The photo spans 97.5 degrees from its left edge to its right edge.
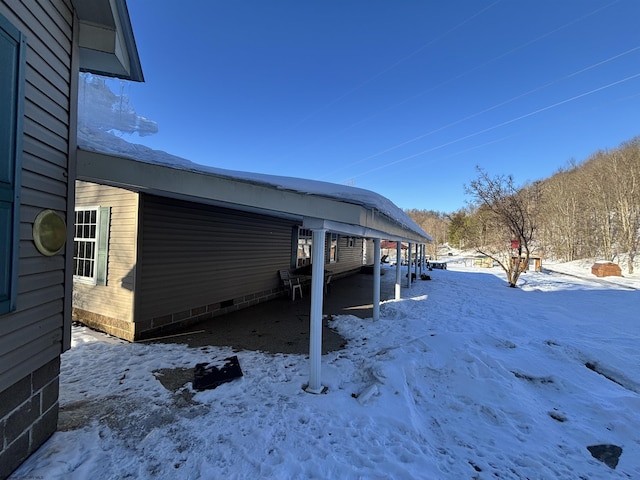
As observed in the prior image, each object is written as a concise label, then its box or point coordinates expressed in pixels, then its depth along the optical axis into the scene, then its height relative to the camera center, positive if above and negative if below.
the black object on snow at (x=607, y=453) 2.26 -1.68
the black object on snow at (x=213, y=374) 3.42 -1.74
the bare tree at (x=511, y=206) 12.05 +2.03
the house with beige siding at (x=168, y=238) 3.09 +0.02
